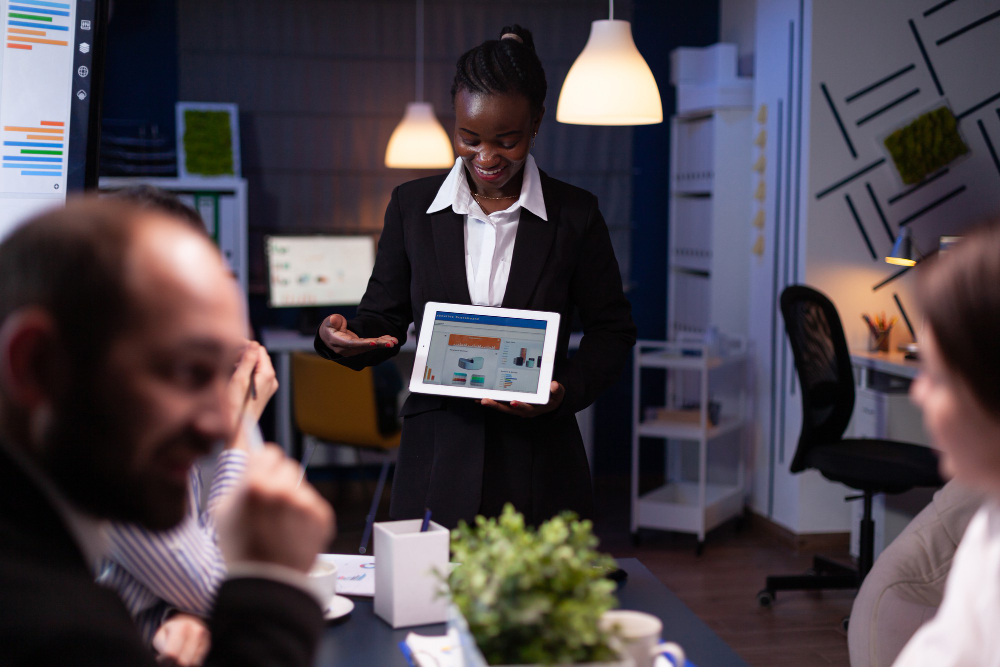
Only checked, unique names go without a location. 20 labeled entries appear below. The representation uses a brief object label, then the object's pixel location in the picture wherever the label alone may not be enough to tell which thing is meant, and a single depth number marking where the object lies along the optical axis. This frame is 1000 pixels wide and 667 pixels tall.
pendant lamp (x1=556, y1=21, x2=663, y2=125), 2.92
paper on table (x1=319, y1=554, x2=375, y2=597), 1.36
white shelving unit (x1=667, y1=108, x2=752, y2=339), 4.48
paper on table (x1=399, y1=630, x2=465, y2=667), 1.09
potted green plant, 0.78
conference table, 1.13
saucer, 1.24
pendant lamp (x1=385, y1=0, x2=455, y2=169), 4.35
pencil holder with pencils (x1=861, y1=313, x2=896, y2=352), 3.89
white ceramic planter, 0.78
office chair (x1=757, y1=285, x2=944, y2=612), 3.17
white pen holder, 1.22
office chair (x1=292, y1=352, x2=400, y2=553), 3.91
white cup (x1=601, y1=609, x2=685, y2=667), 0.89
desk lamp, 3.70
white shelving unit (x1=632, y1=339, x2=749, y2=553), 4.02
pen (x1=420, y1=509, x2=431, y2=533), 1.24
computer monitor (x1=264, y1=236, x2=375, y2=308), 4.64
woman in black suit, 1.62
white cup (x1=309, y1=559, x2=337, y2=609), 1.21
